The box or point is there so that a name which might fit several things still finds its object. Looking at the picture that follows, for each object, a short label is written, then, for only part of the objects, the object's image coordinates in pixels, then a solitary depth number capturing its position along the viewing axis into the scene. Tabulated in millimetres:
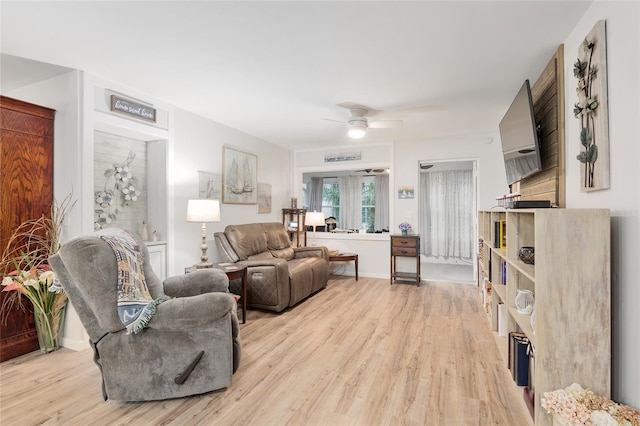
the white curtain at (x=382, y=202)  7867
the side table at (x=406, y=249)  5094
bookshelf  1565
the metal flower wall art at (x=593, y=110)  1661
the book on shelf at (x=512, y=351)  2100
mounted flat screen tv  2373
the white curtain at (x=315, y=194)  8477
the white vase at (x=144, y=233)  3500
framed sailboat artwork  4496
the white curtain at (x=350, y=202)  8117
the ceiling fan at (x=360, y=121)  3674
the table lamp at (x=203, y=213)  3303
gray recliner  1806
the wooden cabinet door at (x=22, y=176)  2604
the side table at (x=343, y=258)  5367
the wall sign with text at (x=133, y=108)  3015
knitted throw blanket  1854
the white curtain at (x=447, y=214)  7117
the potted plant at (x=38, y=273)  2588
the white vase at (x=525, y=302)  2170
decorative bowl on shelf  2091
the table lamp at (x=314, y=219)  5703
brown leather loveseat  3635
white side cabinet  3426
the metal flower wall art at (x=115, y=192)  3311
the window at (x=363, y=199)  8062
